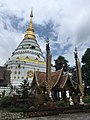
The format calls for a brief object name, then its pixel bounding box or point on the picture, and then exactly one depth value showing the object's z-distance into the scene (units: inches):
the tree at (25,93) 372.9
